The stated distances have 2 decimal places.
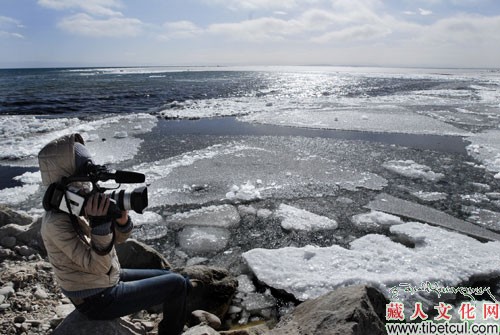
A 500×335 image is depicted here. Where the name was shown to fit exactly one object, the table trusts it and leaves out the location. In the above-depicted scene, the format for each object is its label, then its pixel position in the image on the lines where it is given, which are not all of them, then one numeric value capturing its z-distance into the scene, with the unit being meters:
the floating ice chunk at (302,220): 5.74
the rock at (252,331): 3.29
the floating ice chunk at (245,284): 4.28
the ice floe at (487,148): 8.91
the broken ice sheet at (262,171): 7.21
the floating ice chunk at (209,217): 5.91
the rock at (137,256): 4.18
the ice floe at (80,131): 10.33
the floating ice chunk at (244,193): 6.93
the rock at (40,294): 3.57
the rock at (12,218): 5.17
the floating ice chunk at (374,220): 5.81
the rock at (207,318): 3.51
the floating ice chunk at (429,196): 6.76
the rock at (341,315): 2.81
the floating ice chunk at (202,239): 5.19
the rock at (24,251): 4.51
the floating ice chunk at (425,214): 5.51
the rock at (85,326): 2.65
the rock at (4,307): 3.27
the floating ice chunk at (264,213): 6.13
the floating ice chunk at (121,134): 12.87
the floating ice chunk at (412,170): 8.01
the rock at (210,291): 3.81
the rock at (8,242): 4.58
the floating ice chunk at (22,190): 6.76
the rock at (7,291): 3.43
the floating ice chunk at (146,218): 5.89
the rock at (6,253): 4.39
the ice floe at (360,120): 13.77
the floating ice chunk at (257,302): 3.97
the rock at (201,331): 2.92
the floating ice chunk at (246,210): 6.26
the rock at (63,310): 3.35
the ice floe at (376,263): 4.27
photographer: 2.32
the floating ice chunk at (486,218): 5.74
